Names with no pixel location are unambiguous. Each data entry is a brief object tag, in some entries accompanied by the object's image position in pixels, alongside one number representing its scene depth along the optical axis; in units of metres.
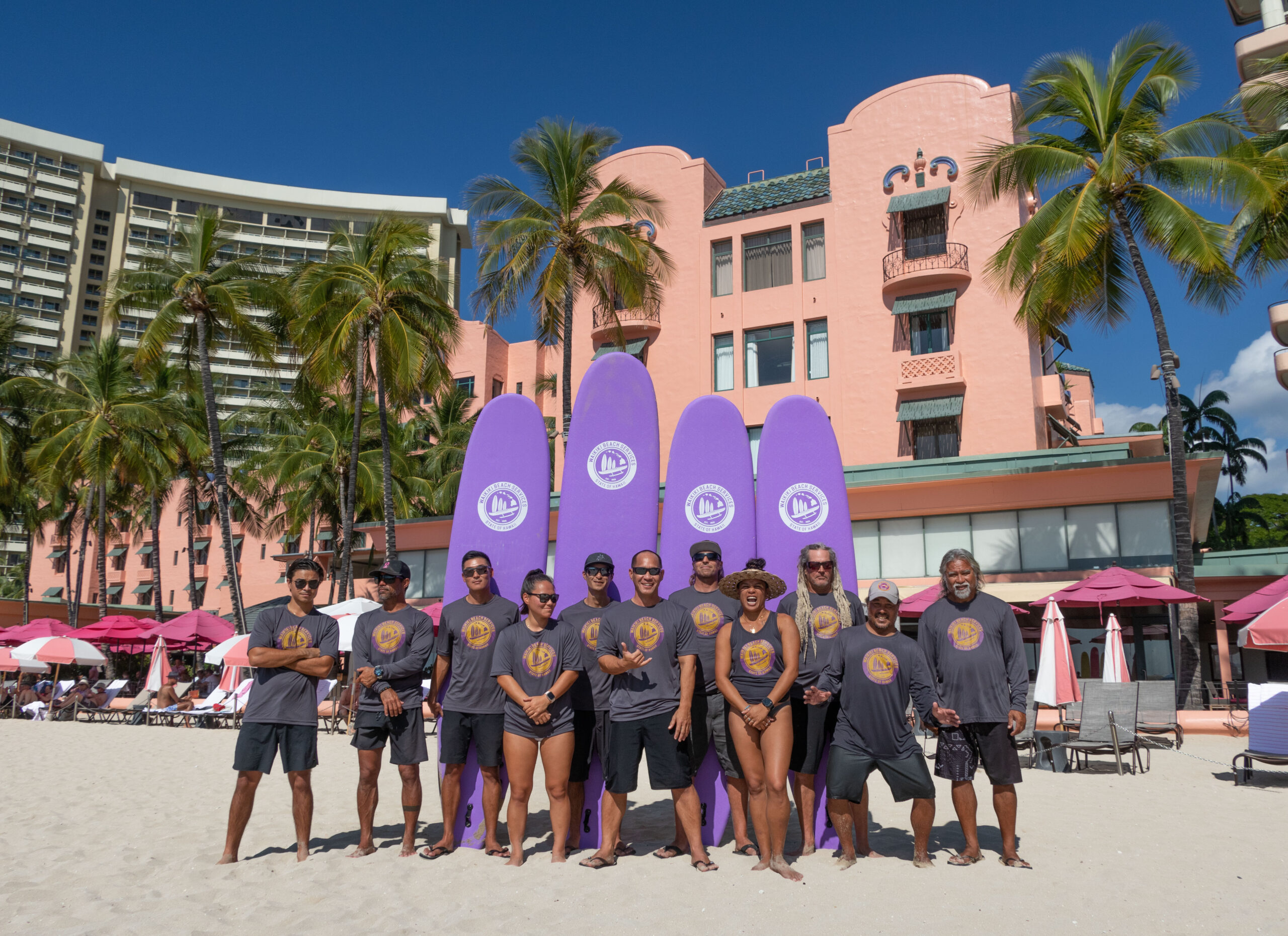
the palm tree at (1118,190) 15.07
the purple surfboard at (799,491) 6.73
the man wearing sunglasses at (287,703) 5.11
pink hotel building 19.34
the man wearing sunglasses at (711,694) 5.32
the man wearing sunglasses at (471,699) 5.41
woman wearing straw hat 4.95
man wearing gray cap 5.00
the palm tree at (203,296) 21.28
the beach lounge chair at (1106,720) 9.46
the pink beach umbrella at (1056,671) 10.68
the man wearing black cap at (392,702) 5.35
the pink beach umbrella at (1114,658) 11.78
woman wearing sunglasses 5.20
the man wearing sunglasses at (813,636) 5.31
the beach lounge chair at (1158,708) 10.71
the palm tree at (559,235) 21.02
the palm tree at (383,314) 20.77
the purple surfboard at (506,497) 6.72
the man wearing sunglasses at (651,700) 5.00
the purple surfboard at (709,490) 6.69
